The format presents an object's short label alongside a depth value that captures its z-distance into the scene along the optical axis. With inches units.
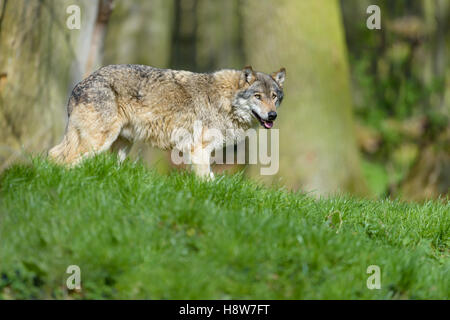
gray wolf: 603.2
